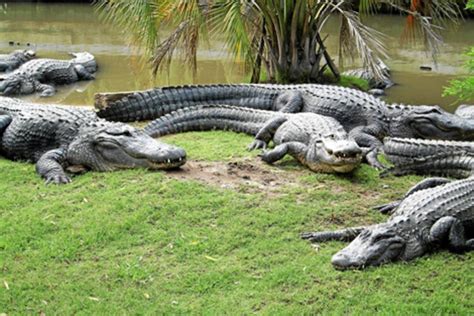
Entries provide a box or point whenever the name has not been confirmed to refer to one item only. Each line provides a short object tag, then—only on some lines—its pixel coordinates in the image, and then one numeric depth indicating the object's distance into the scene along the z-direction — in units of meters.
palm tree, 8.16
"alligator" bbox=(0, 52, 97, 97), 11.29
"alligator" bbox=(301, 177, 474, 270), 4.13
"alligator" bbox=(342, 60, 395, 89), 11.18
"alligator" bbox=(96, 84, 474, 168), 6.98
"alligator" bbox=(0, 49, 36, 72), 13.05
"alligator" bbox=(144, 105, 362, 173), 5.79
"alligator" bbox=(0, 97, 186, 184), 5.83
